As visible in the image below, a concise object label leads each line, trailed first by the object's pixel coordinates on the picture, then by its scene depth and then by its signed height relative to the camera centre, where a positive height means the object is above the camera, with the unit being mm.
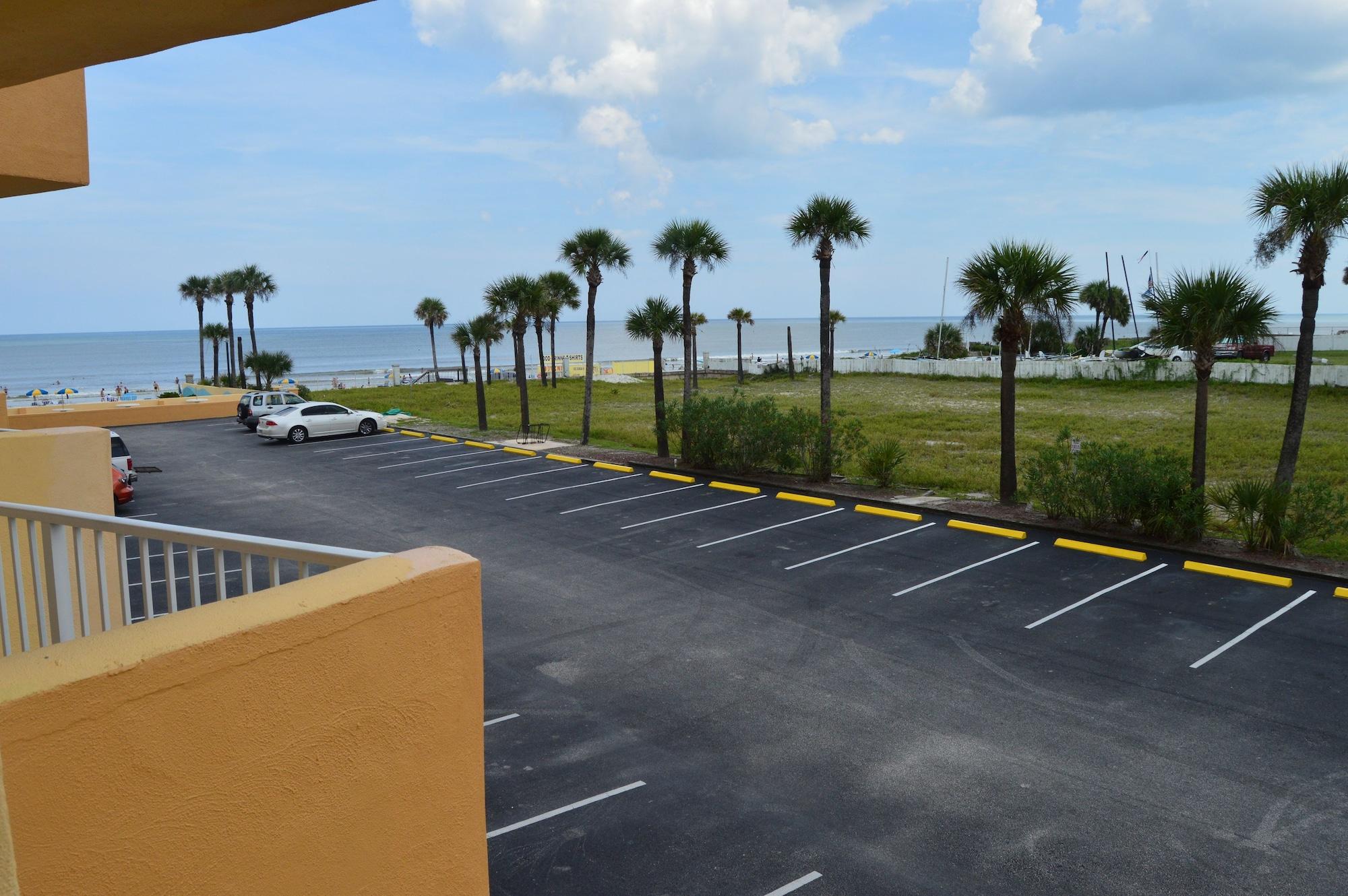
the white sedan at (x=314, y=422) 30672 -2028
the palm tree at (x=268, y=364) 54312 -64
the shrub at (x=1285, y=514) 14039 -2635
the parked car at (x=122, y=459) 20344 -2040
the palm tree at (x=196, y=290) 61312 +4849
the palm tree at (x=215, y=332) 64250 +2189
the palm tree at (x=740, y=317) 65375 +2539
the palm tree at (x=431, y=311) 65000 +3335
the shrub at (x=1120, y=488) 15094 -2409
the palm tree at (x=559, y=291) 34406 +2674
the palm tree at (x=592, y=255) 27297 +2960
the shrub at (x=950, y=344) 81625 +401
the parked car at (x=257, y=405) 35031 -1589
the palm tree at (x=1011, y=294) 17391 +982
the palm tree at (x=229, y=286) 57875 +4835
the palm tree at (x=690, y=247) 23953 +2744
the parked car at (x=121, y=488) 19391 -2538
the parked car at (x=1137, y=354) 50656 -591
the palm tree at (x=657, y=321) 26639 +964
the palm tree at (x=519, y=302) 31156 +1881
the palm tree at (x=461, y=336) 42312 +1023
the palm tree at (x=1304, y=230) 14148 +1692
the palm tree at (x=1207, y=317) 14906 +405
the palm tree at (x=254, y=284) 57250 +4817
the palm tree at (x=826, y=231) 20875 +2698
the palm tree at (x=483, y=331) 38156 +1157
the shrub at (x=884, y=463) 20312 -2453
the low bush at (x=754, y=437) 21203 -1961
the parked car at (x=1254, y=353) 52450 -623
